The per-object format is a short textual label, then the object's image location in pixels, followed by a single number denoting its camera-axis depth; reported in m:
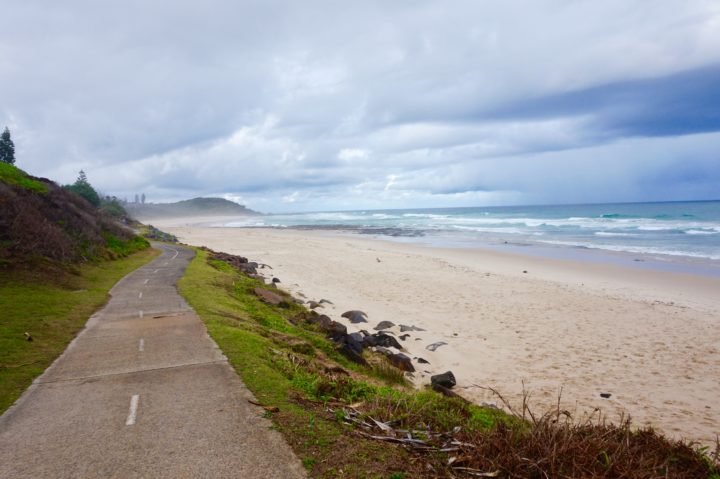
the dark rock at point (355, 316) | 16.66
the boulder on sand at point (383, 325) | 15.57
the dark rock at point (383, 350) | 12.47
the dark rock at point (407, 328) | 15.20
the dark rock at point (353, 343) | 12.44
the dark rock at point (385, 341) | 13.31
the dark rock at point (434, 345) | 13.41
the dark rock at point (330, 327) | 13.54
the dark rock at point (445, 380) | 10.48
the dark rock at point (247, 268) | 26.67
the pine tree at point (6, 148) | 58.22
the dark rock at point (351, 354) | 11.68
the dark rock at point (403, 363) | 11.66
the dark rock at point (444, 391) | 9.75
